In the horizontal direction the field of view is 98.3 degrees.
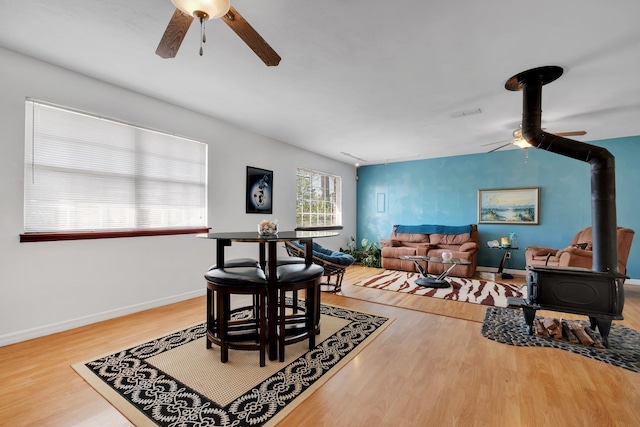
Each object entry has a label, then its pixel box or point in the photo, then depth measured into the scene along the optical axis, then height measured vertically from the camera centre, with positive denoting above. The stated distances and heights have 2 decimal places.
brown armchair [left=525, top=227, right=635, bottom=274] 3.78 -0.57
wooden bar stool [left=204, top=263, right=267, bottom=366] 2.00 -0.67
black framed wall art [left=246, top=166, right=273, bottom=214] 4.62 +0.39
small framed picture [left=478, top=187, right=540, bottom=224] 5.63 +0.17
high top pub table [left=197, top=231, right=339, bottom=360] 2.04 -0.47
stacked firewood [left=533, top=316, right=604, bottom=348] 2.48 -1.12
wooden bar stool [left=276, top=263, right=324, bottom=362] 2.10 -0.73
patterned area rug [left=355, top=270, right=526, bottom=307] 3.90 -1.21
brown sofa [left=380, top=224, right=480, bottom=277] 5.45 -0.70
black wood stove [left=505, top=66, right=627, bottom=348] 2.44 -0.55
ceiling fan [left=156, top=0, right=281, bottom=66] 1.38 +1.04
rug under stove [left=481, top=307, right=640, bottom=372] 2.21 -1.16
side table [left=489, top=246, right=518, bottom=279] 5.32 -0.87
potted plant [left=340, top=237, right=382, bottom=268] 6.52 -0.98
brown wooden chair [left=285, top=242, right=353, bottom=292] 3.91 -0.73
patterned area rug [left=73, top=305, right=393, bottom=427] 1.55 -1.13
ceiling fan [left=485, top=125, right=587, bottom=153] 3.78 +1.09
